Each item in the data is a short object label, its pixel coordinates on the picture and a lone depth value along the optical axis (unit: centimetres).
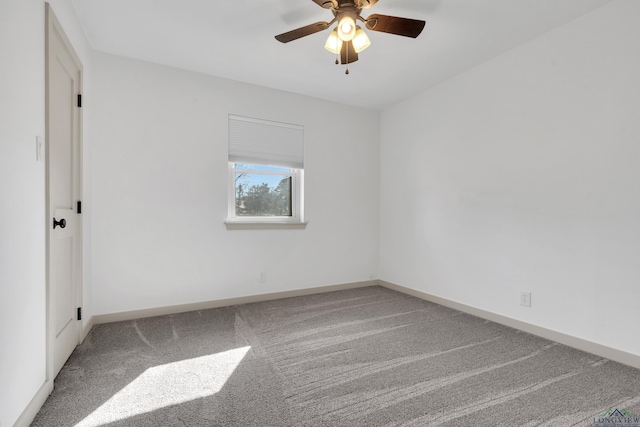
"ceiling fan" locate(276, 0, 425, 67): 191
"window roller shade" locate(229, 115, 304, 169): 344
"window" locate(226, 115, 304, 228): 346
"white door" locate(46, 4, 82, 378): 177
